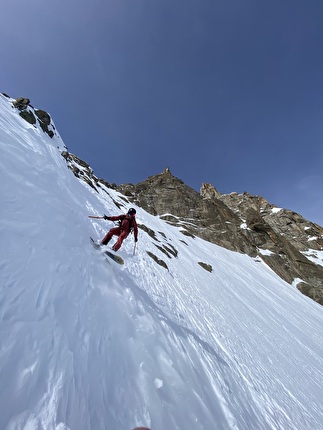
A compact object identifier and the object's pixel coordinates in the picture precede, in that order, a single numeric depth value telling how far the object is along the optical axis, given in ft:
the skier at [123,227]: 33.04
